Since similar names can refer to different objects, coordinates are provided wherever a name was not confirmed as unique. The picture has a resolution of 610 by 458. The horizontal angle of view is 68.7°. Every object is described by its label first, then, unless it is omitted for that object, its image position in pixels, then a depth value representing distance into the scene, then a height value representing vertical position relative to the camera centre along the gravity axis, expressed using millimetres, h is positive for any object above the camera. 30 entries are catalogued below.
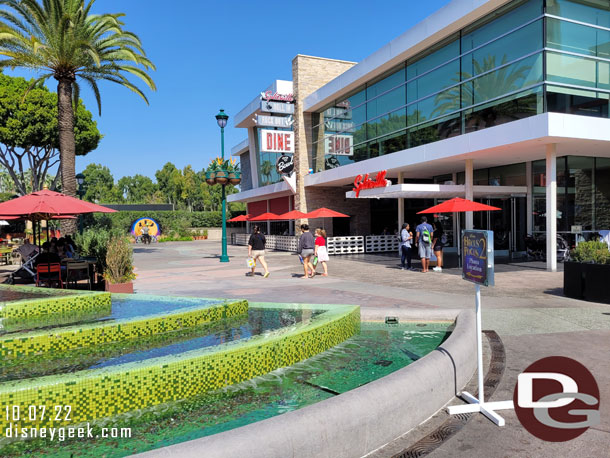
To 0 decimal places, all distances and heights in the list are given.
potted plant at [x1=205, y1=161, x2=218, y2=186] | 20656 +2628
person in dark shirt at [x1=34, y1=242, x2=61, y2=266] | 11164 -657
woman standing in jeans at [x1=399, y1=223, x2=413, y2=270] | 15504 -615
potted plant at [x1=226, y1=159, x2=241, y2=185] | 20797 +2687
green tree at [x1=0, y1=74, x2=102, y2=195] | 32531 +8260
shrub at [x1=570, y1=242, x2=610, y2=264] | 9156 -537
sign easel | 4105 -462
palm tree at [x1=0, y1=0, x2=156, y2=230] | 16469 +7153
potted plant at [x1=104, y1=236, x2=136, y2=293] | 10789 -930
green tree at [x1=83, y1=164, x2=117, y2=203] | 96994 +11054
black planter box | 9047 -1141
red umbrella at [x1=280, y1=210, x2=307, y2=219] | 25375 +861
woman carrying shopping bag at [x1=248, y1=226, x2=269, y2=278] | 14378 -545
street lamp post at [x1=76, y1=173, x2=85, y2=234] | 23419 +2596
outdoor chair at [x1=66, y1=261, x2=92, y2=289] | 11133 -1027
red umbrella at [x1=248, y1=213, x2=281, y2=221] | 30641 +921
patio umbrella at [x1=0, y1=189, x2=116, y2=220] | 9961 +642
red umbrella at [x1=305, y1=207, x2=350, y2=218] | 23419 +870
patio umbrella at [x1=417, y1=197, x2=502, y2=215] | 14680 +736
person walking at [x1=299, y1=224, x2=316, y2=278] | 14094 -580
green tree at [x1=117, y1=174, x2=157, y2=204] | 103306 +10574
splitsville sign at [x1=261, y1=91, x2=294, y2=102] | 29266 +8823
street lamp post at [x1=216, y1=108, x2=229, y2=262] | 20719 +4938
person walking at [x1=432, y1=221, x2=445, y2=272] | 15438 -564
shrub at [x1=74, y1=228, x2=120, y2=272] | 11648 -359
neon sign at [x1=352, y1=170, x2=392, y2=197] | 19608 +2140
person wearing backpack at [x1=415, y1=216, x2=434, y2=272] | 15070 -456
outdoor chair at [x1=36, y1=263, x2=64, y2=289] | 11023 -1040
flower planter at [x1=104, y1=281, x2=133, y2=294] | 10703 -1347
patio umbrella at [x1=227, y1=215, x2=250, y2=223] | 38534 +1163
